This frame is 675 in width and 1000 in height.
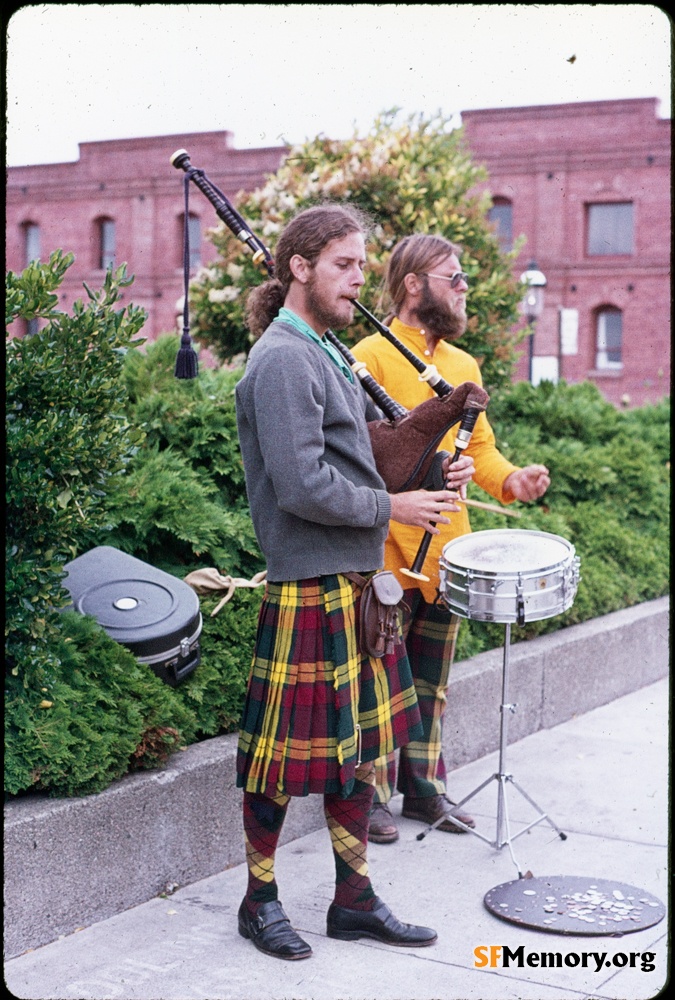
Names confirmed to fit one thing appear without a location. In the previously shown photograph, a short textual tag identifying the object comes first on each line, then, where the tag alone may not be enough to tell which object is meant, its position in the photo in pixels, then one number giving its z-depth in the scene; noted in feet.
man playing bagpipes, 11.41
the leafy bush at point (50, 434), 11.73
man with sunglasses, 14.93
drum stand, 14.67
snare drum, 13.56
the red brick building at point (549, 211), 103.50
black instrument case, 13.82
